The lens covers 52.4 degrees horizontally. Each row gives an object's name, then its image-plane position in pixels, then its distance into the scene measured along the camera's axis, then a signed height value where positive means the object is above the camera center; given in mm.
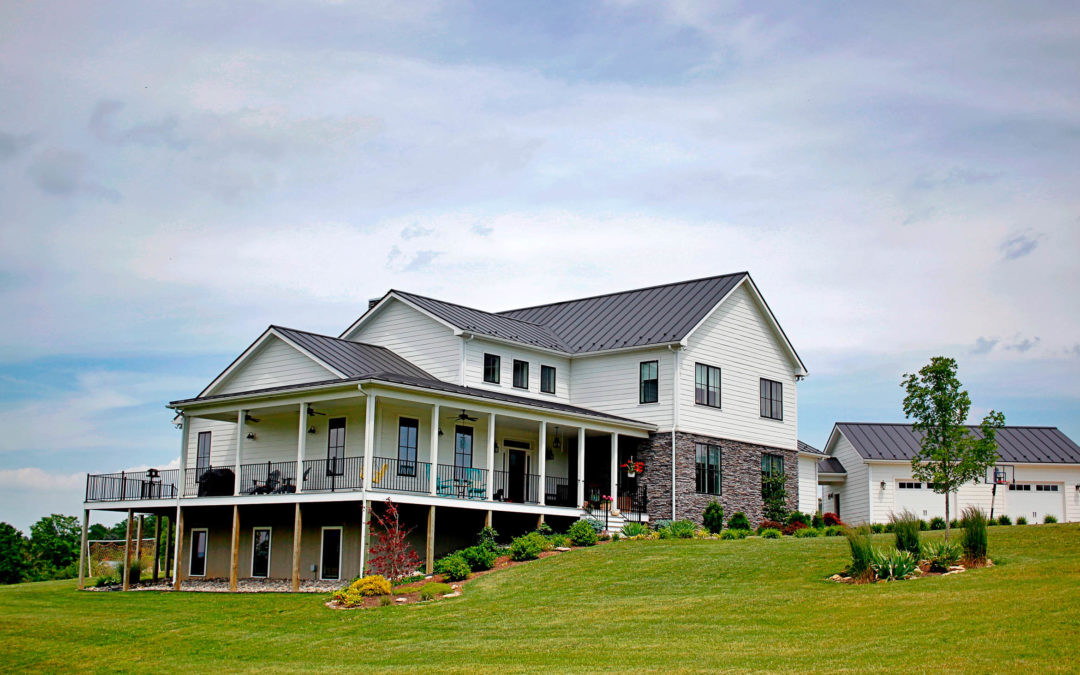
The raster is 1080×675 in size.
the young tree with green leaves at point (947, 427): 25219 +1482
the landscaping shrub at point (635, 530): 31728 -1227
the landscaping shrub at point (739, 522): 34406 -1035
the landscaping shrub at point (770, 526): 33612 -1139
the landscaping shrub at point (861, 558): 20438 -1253
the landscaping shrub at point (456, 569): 26030 -1984
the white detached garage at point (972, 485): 46156 +309
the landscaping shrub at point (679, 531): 30484 -1195
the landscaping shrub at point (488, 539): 28119 -1379
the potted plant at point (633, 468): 34662 +608
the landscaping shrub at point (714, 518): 34125 -915
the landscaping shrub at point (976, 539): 21078 -906
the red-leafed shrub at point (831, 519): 37406 -989
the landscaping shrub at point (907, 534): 21484 -842
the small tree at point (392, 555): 26219 -1676
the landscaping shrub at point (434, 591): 23691 -2308
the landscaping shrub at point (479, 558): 27078 -1775
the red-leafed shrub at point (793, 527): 34000 -1160
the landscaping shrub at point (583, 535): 29734 -1298
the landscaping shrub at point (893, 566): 20359 -1389
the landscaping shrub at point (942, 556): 20719 -1218
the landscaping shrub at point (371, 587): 23891 -2222
